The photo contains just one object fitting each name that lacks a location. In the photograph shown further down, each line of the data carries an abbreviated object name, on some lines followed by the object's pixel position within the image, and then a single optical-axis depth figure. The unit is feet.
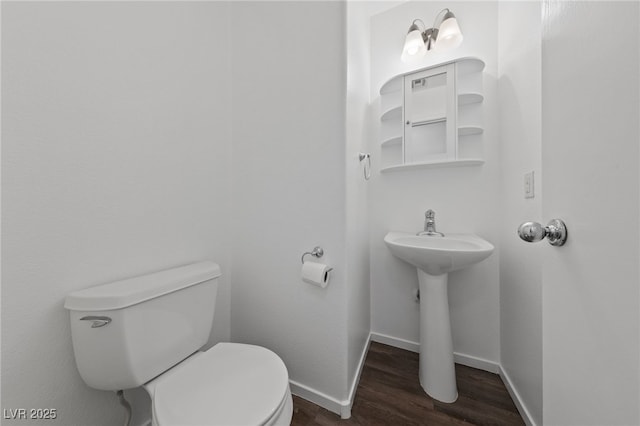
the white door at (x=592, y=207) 0.94
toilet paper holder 3.57
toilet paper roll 3.35
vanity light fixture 4.40
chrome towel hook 4.30
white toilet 2.08
